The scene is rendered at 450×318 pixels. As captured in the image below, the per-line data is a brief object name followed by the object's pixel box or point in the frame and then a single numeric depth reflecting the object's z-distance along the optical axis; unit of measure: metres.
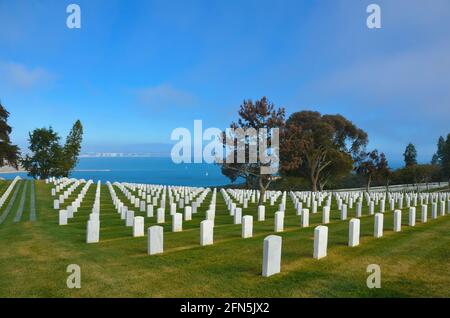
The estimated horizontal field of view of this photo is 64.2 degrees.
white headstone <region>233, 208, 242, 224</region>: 14.28
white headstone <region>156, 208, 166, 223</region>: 14.48
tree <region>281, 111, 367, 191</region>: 44.12
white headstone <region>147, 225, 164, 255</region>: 8.55
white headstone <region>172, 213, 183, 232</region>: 12.12
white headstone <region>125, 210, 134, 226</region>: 13.17
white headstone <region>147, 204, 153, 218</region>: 17.05
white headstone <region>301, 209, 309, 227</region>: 13.25
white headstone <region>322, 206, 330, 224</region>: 14.44
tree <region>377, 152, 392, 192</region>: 43.69
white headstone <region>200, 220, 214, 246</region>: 9.65
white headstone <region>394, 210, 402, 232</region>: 12.22
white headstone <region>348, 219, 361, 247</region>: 9.48
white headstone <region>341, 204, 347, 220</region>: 15.66
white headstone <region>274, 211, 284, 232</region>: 11.94
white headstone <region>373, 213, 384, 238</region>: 10.98
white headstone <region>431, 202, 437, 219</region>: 16.17
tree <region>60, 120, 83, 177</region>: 64.29
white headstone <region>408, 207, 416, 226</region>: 13.62
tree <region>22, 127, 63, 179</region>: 59.12
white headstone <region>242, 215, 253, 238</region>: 10.81
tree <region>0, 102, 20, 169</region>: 42.44
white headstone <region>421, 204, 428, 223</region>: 14.81
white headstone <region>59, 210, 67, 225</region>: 14.09
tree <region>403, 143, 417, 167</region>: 71.38
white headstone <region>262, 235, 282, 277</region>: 6.77
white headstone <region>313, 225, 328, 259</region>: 8.12
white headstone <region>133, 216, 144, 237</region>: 11.08
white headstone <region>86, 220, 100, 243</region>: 10.09
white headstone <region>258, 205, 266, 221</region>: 15.48
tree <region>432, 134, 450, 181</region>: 63.09
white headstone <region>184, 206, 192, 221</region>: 15.45
